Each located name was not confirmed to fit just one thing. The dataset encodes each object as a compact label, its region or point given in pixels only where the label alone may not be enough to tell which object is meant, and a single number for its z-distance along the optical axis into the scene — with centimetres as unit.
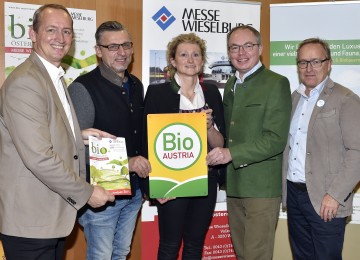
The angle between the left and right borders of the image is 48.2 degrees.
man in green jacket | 276
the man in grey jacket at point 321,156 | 264
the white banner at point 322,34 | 387
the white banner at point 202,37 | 371
